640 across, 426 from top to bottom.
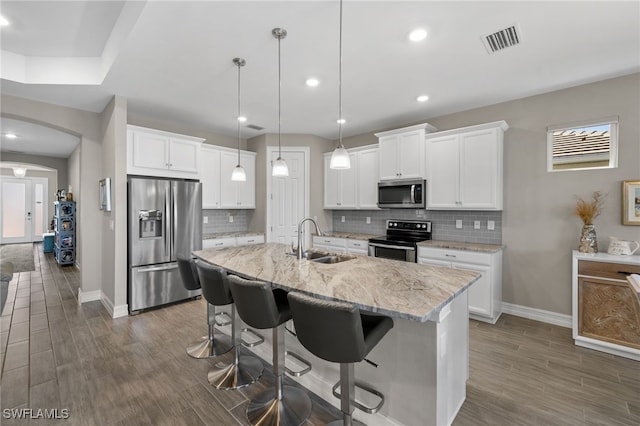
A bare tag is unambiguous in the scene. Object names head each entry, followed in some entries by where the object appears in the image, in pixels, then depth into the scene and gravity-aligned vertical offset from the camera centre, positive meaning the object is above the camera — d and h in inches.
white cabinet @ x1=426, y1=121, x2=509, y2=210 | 140.9 +23.0
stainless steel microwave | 164.9 +10.8
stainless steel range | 158.3 -16.8
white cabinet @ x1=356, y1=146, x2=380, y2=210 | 190.1 +23.2
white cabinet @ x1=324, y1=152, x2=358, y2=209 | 201.9 +18.2
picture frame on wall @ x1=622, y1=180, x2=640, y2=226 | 115.2 +4.1
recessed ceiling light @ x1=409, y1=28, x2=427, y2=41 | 90.0 +56.7
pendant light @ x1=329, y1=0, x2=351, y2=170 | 94.0 +17.5
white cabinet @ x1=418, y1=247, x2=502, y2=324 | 132.6 -31.5
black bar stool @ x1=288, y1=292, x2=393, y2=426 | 51.4 -23.8
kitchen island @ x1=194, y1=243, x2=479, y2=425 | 59.1 -28.0
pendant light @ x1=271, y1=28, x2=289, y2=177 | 109.9 +16.7
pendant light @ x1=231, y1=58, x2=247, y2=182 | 121.5 +15.8
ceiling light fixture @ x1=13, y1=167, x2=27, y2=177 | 346.0 +48.1
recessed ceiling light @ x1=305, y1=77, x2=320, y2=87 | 124.2 +57.4
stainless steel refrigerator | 145.8 -13.2
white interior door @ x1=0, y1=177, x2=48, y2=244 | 377.7 +2.5
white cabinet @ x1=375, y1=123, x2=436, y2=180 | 163.3 +35.4
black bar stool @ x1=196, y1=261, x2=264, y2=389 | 85.0 -47.8
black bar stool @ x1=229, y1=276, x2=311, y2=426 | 67.2 -36.9
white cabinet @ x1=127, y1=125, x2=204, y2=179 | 149.1 +32.3
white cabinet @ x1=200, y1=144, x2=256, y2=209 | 191.0 +21.4
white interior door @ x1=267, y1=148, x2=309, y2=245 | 209.0 +9.9
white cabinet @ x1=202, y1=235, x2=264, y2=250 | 182.1 -20.0
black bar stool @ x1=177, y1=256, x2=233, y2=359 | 104.0 -50.5
